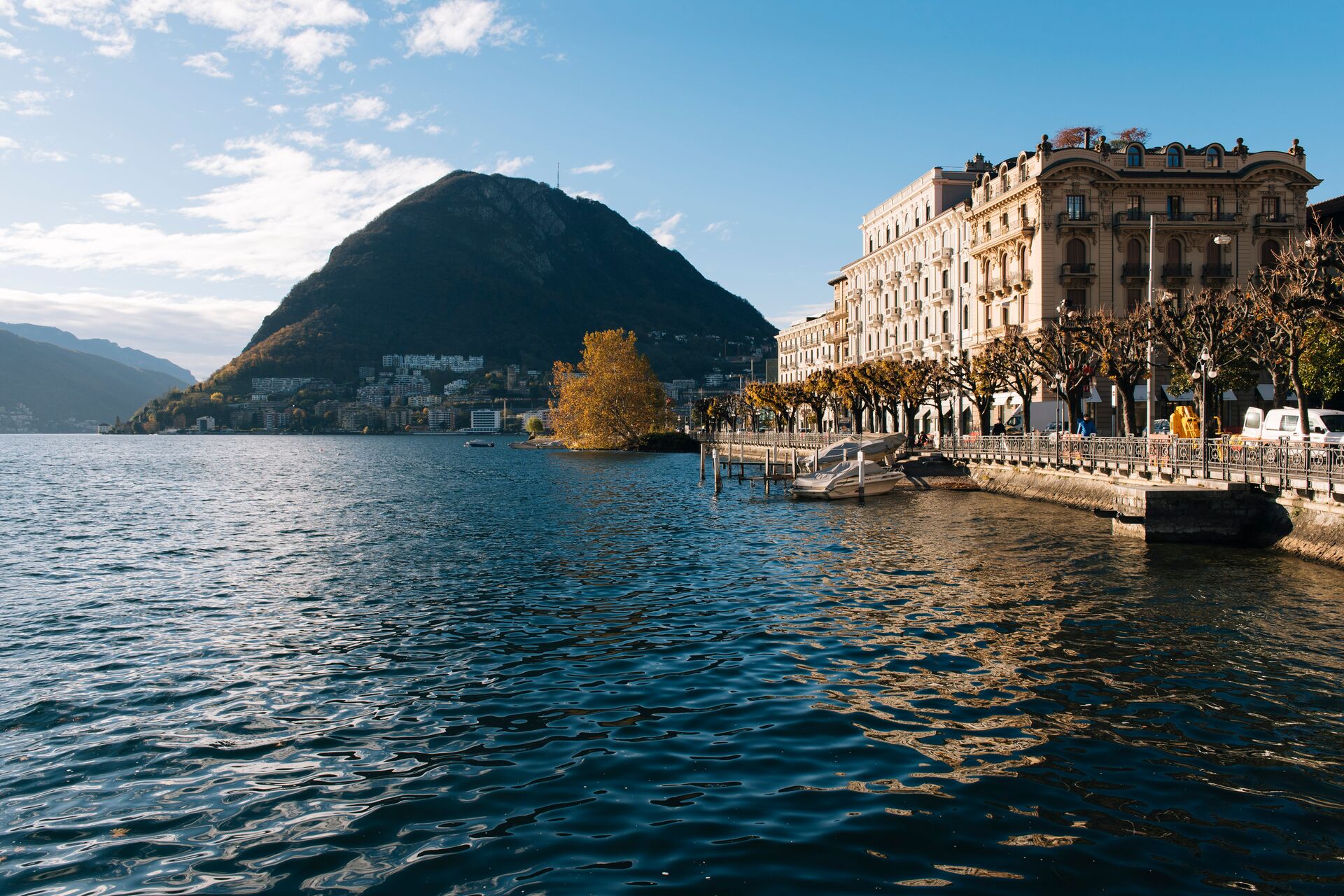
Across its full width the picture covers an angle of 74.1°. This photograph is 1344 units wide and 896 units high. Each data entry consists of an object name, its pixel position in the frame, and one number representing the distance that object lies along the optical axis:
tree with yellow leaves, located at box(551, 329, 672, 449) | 124.06
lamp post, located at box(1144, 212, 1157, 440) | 39.38
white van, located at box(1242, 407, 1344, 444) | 36.78
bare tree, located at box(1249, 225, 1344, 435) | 23.62
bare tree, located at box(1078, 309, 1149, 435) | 40.78
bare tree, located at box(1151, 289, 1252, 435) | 33.59
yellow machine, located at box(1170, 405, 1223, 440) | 44.03
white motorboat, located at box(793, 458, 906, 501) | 50.44
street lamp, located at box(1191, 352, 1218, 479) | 30.39
